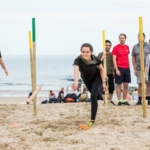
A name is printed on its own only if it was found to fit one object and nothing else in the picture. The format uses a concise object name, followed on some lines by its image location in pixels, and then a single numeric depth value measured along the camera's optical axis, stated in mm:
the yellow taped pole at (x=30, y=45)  14303
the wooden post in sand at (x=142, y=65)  13058
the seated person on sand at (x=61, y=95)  27825
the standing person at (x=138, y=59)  15994
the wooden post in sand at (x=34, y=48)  13614
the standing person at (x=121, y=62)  16289
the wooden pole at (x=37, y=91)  11082
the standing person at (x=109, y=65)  16693
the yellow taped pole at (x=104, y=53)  16148
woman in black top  11685
